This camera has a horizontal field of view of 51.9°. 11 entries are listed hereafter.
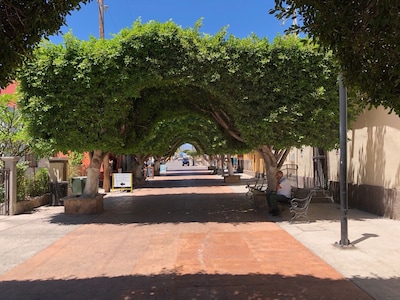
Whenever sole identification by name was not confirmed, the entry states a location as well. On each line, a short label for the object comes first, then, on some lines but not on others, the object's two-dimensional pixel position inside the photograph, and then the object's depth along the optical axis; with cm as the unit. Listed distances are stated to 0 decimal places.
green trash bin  1677
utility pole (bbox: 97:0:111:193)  2303
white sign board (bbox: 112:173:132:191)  2194
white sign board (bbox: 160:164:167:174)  5931
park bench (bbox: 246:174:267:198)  1512
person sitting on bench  1193
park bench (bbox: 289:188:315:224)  1115
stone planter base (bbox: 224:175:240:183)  3033
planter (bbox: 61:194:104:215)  1358
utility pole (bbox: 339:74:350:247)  798
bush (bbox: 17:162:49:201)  1461
